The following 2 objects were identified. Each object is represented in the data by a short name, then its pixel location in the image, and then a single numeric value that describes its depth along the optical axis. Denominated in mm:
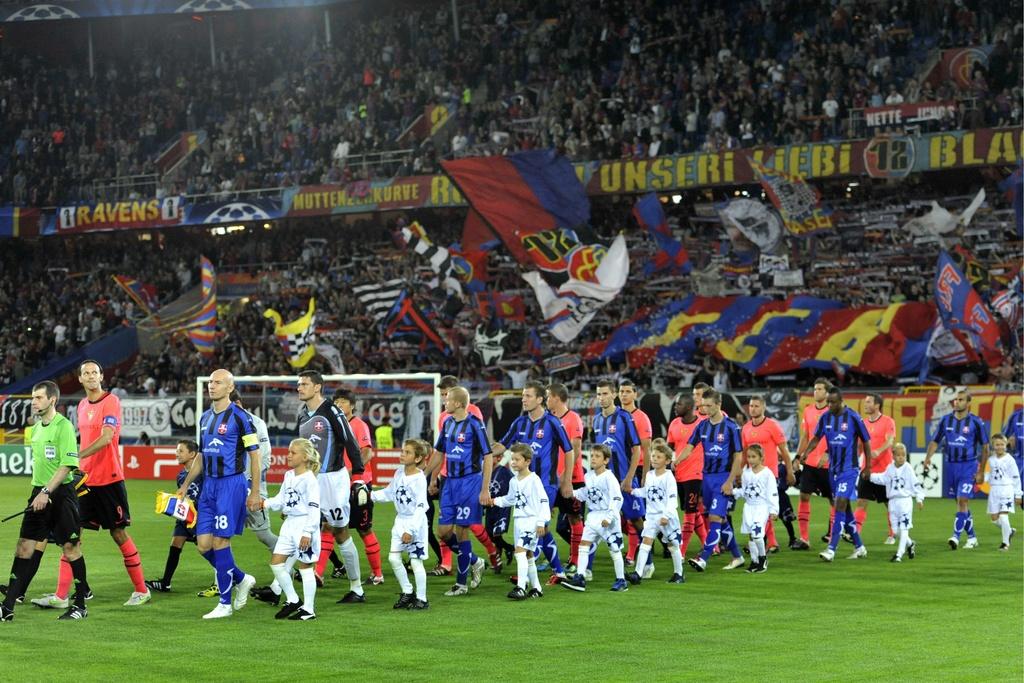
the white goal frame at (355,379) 27625
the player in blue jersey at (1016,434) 21125
